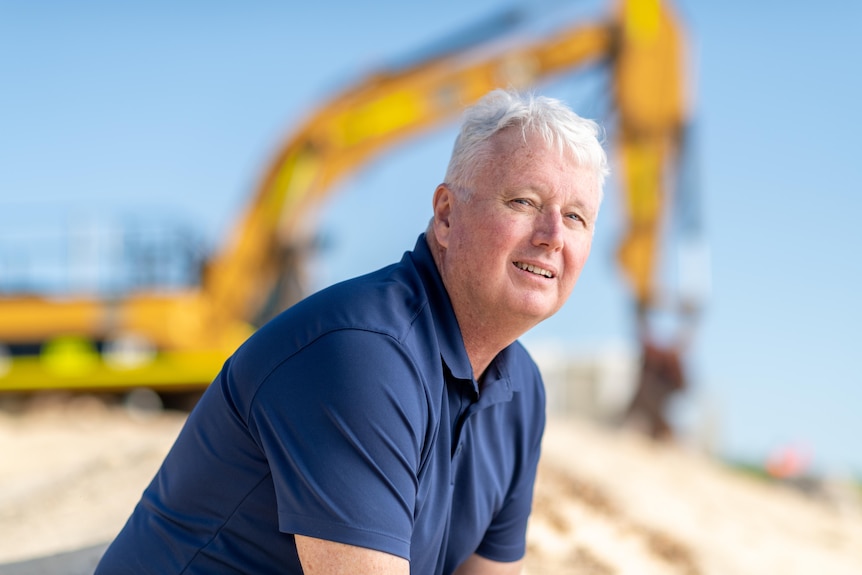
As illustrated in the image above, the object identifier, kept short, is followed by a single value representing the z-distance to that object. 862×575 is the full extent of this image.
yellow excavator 9.09
